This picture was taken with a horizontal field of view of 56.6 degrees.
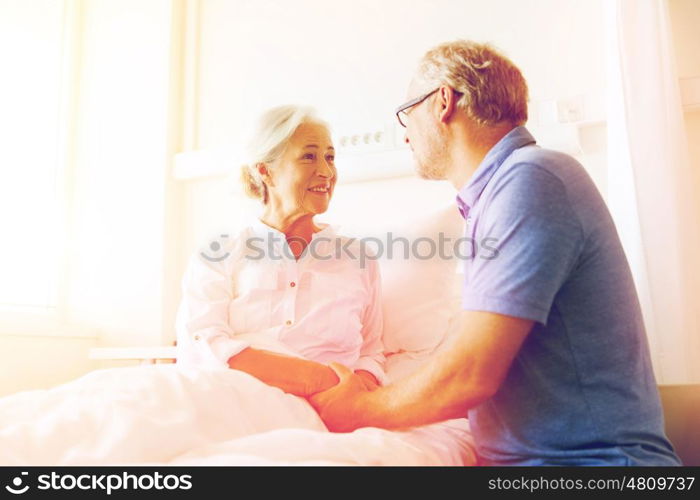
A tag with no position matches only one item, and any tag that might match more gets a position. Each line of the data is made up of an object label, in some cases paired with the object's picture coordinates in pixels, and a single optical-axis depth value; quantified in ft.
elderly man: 2.78
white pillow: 4.87
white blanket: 2.52
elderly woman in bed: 4.43
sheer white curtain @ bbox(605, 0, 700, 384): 4.77
